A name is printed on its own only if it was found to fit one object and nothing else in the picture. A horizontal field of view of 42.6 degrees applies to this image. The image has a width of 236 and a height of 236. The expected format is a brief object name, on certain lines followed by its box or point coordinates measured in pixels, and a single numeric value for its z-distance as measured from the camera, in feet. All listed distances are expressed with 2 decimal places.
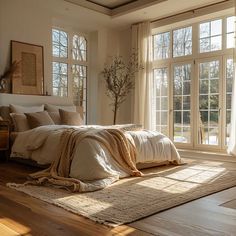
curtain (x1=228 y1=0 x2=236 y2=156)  17.78
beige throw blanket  11.12
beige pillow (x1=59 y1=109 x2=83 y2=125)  18.17
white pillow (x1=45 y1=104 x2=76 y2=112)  19.01
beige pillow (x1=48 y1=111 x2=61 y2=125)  17.99
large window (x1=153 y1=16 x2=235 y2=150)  19.34
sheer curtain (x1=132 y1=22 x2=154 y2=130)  22.59
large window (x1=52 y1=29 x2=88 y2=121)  22.36
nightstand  16.02
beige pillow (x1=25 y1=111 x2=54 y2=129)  16.60
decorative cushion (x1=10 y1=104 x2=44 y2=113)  17.35
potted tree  23.12
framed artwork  18.90
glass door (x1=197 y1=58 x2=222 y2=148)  19.56
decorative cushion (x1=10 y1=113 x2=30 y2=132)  16.57
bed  11.09
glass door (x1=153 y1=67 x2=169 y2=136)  22.57
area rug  7.98
